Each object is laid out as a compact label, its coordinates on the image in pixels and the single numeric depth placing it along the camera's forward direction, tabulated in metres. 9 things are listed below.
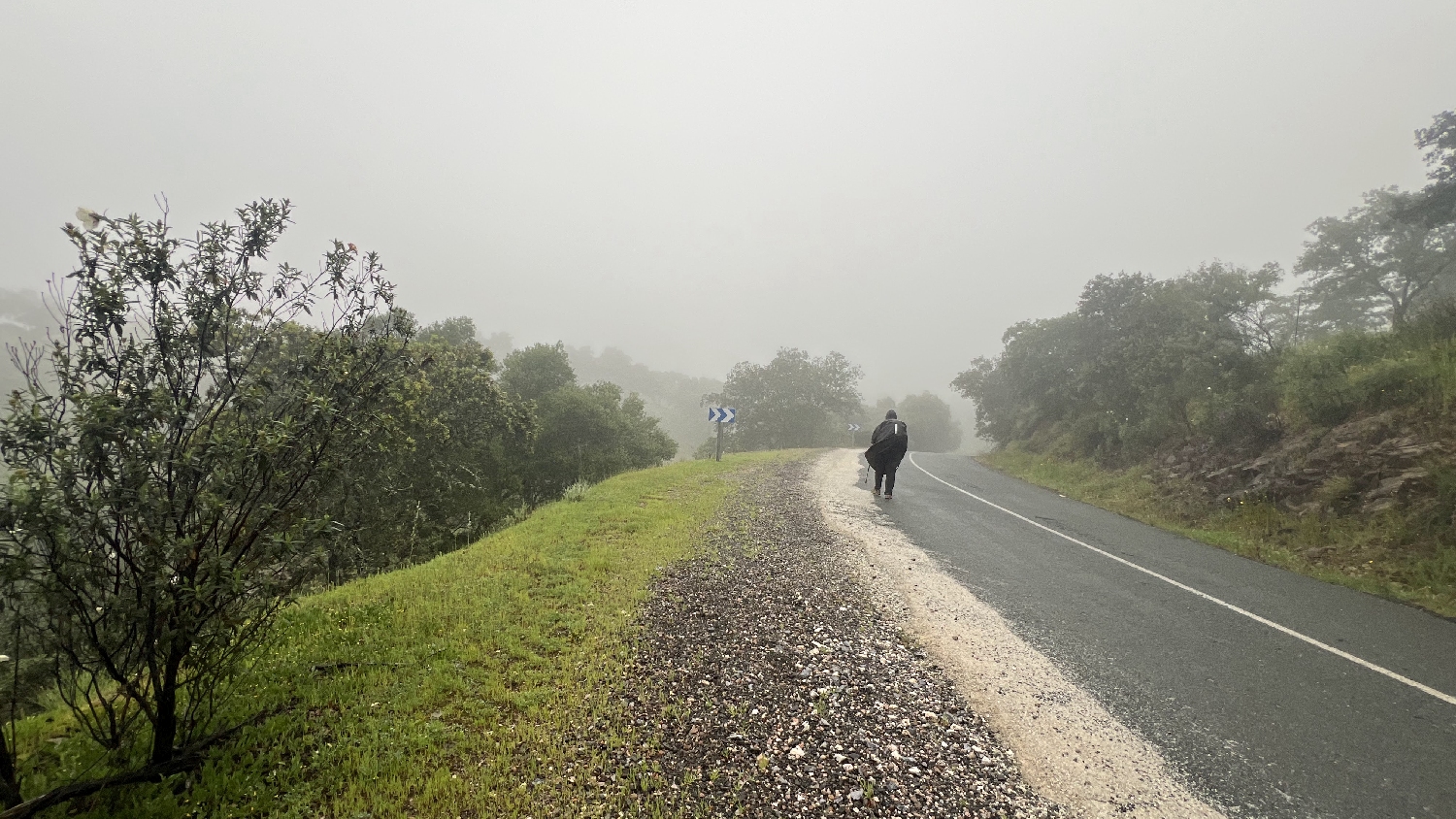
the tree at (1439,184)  13.58
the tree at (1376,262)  25.89
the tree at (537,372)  27.80
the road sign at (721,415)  20.06
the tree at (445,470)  12.87
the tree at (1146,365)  14.95
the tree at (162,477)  2.57
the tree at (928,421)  71.19
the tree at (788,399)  49.41
